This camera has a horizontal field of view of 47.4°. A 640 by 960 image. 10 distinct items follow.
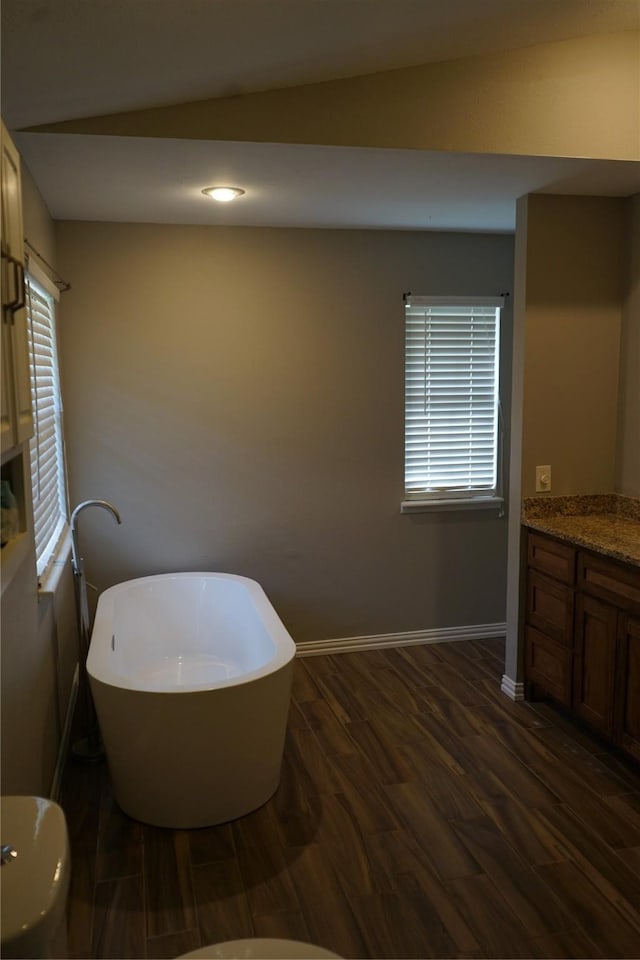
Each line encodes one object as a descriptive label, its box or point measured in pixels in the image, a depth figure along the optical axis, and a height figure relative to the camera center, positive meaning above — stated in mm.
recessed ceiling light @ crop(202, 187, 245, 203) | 3127 +854
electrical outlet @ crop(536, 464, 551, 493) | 3529 -439
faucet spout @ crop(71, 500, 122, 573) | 3174 -543
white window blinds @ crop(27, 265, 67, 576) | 2906 -144
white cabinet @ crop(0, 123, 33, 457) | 1654 +185
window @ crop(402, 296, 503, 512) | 4266 -79
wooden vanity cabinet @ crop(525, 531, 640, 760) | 2859 -1062
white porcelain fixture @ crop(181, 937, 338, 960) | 1417 -1096
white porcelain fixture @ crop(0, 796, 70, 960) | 1092 -769
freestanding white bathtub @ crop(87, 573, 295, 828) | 2465 -1199
